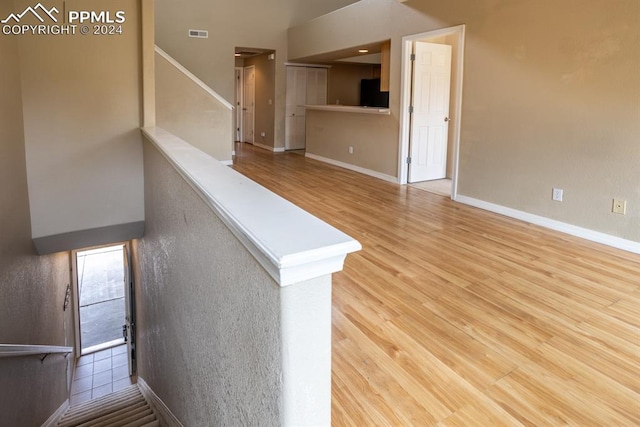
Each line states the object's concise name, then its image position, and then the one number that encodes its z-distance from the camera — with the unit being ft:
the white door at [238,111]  37.22
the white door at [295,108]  31.48
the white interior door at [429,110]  19.20
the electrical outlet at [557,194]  13.00
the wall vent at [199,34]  27.34
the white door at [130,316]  18.28
